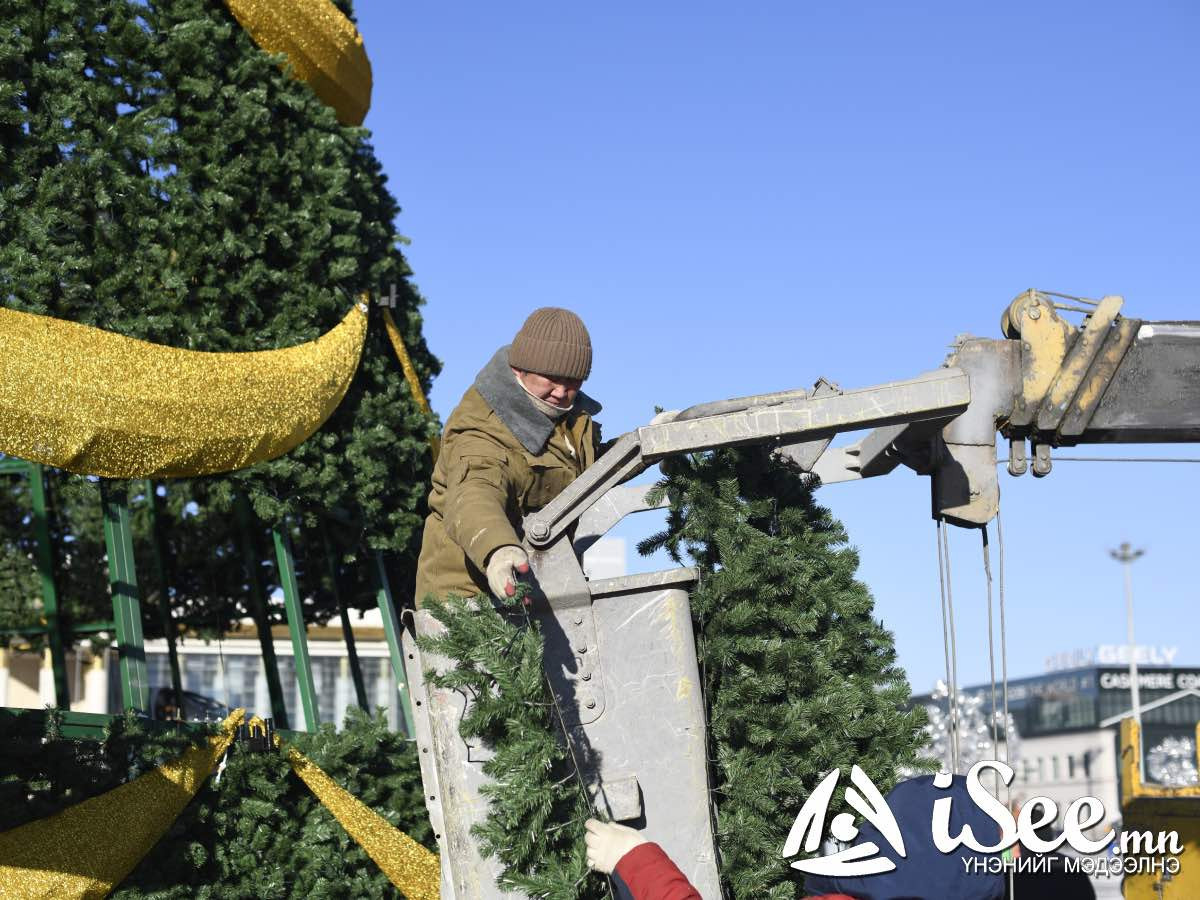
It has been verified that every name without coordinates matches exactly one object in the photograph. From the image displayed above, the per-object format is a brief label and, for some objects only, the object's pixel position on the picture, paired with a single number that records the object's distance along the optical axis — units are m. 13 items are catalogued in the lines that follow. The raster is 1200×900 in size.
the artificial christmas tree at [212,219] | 6.73
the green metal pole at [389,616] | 8.23
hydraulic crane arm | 4.30
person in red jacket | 2.93
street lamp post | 50.19
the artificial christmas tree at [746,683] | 3.45
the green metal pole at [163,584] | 8.10
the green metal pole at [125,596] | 6.82
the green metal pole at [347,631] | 8.11
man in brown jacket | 4.02
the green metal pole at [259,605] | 7.91
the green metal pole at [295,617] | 7.66
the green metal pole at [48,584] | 7.99
